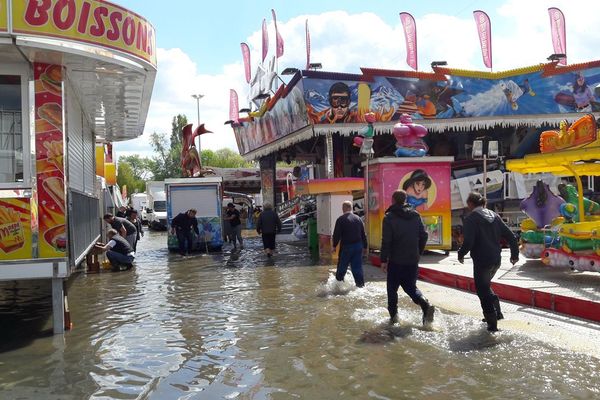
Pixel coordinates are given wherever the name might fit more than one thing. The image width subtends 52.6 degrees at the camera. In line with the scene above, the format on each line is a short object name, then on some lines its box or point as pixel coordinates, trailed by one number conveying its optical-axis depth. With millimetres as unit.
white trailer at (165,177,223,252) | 18828
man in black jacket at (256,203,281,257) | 16891
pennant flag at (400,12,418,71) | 25906
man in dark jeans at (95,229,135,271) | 14305
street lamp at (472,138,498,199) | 14484
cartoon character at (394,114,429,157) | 14523
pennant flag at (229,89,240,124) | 39688
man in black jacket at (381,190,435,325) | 7402
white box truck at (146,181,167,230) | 38938
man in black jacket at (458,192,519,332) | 6872
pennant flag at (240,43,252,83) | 36938
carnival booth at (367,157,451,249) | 14133
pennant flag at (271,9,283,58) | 28859
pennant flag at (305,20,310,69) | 25547
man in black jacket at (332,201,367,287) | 10078
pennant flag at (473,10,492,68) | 26031
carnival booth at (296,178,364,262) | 15250
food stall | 6840
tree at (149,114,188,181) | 98562
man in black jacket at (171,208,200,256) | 18062
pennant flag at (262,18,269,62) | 31220
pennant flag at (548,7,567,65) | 26547
